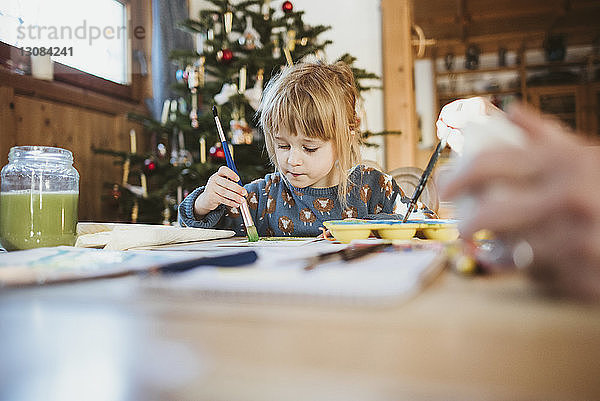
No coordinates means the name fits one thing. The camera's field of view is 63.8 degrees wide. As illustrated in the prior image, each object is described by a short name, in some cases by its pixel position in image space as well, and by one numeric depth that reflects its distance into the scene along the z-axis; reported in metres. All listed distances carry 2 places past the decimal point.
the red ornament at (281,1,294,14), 2.34
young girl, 1.20
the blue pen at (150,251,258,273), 0.34
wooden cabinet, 5.78
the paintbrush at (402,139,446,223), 0.63
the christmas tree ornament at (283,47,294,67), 2.03
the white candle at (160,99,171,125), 2.48
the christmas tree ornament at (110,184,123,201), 2.30
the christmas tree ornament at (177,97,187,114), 2.56
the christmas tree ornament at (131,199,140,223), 2.31
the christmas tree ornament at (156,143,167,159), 2.31
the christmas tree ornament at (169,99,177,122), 2.41
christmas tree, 2.21
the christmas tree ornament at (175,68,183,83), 2.33
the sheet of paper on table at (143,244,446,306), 0.25
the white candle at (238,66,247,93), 2.24
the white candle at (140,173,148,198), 2.31
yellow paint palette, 0.68
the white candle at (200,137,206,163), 2.20
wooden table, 0.17
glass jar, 0.68
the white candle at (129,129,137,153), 2.50
